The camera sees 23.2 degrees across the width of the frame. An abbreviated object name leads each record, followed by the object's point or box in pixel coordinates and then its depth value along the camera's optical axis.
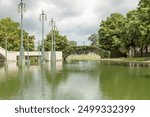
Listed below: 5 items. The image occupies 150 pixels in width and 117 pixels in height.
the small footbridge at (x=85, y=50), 111.65
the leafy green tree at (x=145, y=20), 56.87
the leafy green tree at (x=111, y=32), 102.99
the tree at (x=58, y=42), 123.31
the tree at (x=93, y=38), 183.52
